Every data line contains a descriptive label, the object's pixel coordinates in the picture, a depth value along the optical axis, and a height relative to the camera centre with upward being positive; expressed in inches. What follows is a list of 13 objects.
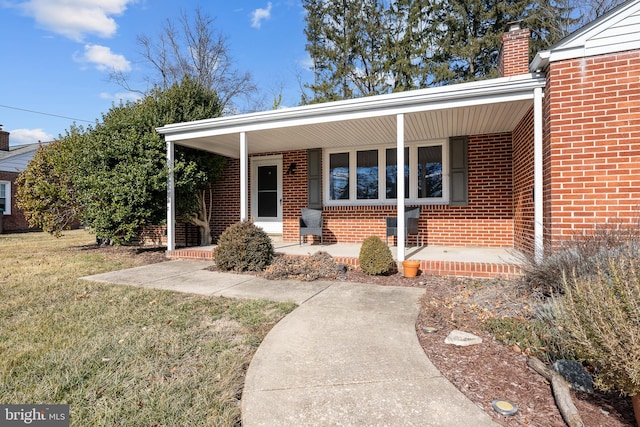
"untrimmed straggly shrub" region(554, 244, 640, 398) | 62.9 -23.1
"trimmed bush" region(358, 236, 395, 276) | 201.6 -27.1
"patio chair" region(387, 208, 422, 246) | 267.6 -8.3
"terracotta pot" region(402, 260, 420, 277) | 198.7 -32.8
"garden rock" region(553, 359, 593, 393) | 78.3 -39.4
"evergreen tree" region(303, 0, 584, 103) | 553.0 +324.9
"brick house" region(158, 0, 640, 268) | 166.2 +46.2
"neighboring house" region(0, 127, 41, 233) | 633.6 +49.9
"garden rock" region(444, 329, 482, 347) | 108.0 -41.6
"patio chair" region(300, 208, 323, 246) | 306.0 -5.6
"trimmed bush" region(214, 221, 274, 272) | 229.9 -25.4
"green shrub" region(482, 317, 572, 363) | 96.5 -39.5
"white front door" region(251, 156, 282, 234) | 362.9 +21.9
